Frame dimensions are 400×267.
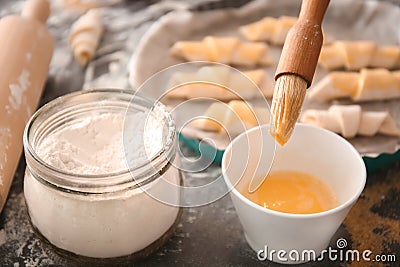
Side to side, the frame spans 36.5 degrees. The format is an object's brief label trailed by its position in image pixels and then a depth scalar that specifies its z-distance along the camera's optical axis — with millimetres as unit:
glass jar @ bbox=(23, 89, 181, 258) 853
